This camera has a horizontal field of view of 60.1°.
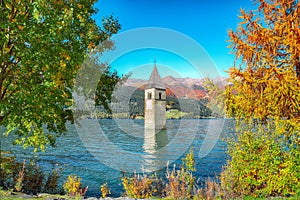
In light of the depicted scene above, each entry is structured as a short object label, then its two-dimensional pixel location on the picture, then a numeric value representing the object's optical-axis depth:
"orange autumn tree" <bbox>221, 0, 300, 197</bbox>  9.17
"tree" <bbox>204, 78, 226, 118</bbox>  11.52
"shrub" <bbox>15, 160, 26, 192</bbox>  9.89
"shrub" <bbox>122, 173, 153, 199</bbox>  10.69
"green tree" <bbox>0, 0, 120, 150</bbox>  8.27
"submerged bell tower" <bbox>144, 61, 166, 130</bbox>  61.16
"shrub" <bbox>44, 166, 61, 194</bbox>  11.57
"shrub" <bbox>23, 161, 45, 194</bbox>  10.92
